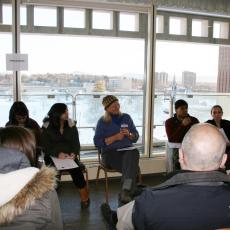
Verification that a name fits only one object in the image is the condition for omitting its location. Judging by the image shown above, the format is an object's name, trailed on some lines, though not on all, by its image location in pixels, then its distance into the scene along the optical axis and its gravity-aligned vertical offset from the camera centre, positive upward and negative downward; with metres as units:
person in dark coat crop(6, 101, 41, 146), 3.62 -0.30
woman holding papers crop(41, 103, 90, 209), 3.72 -0.61
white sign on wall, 4.12 +0.34
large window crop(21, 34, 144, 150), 4.35 +0.20
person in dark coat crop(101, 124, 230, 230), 1.33 -0.45
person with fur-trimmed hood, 1.39 -0.46
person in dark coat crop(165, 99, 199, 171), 4.37 -0.46
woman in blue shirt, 3.80 -0.61
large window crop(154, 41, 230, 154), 4.97 +0.20
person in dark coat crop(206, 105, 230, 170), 4.38 -0.42
